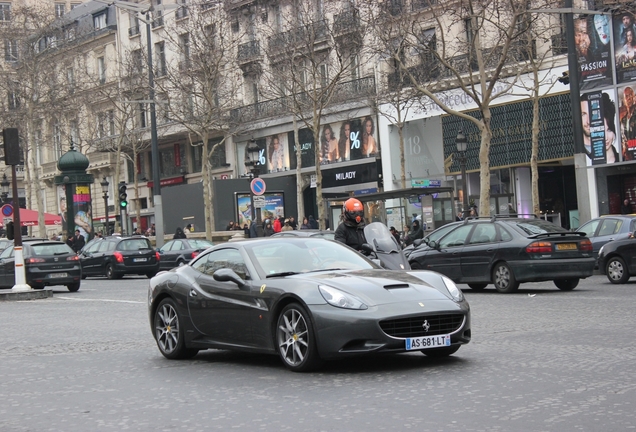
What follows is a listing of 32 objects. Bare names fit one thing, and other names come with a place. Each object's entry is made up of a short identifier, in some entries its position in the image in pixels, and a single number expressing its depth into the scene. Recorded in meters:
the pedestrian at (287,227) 35.26
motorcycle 13.45
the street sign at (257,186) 34.69
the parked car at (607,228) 22.78
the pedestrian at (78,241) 47.09
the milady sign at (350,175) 49.53
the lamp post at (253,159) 37.72
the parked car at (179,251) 36.66
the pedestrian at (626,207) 35.42
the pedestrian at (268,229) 39.19
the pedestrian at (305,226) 38.03
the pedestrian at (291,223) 38.42
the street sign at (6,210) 47.31
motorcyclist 14.81
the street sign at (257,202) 34.94
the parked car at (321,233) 21.98
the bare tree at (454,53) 29.54
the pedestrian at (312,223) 42.93
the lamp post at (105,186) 57.08
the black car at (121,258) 35.84
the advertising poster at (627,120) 36.19
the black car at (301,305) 8.87
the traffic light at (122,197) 47.06
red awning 50.91
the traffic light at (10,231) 25.41
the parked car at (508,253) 18.98
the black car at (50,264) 28.12
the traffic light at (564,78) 36.91
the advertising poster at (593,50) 36.81
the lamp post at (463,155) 34.34
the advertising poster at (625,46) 36.00
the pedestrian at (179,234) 43.78
